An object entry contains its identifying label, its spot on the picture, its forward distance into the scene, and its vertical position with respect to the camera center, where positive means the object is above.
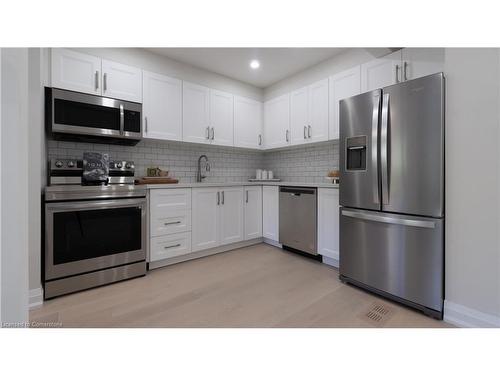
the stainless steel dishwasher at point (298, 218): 2.83 -0.43
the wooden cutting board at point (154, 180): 2.66 +0.03
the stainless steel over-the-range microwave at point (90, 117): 2.15 +0.63
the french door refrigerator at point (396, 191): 1.66 -0.05
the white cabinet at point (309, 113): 2.96 +0.92
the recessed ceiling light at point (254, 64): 2.99 +1.52
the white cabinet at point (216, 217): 2.91 -0.43
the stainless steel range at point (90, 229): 1.97 -0.41
